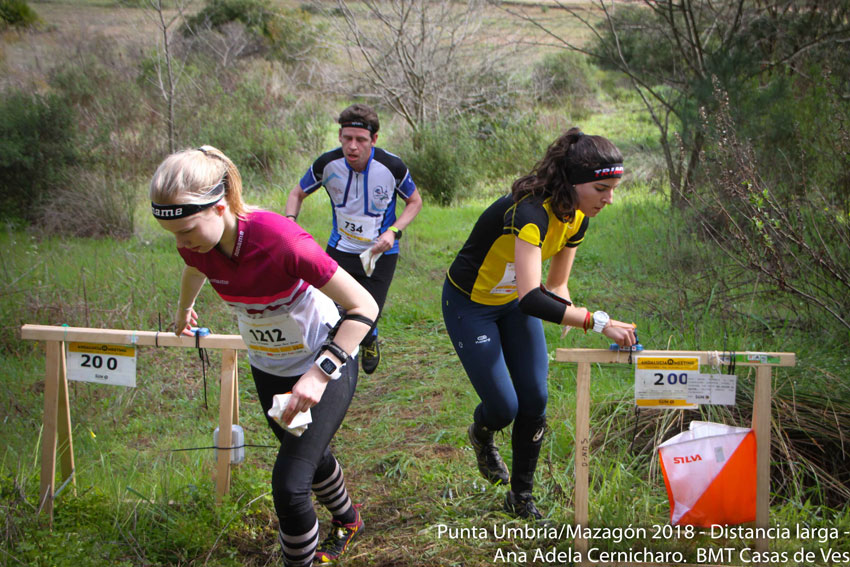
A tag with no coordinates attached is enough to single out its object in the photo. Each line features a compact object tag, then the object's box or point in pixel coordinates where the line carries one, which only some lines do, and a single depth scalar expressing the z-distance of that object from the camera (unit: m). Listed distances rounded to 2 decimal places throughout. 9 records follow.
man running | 5.66
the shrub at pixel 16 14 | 17.64
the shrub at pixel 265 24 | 23.77
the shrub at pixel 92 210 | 9.91
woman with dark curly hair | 3.22
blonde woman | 2.62
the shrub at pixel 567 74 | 23.09
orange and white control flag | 3.05
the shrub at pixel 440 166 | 13.23
